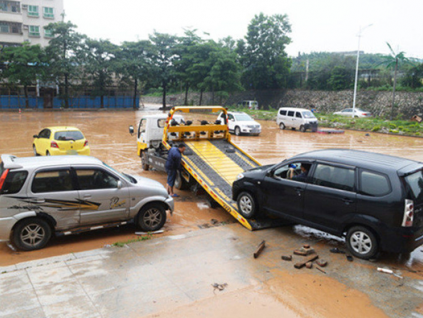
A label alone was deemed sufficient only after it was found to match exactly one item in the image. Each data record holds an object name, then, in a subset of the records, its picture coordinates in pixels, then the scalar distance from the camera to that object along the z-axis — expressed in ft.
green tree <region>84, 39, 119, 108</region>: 165.37
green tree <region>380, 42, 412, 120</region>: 124.47
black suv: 19.63
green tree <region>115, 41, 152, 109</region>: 168.55
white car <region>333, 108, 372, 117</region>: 130.31
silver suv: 21.77
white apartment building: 187.52
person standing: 34.04
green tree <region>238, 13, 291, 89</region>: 189.57
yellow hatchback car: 46.70
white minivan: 95.20
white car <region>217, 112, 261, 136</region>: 84.58
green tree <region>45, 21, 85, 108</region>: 157.69
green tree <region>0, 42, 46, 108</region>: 148.25
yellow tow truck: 30.32
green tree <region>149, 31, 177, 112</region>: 175.94
